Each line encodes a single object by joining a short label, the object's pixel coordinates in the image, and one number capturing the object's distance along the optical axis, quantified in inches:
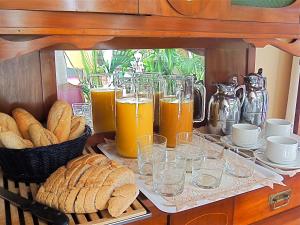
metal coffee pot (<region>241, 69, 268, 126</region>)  46.1
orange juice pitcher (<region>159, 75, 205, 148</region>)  38.9
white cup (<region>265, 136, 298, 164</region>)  34.9
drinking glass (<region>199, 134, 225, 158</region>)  36.0
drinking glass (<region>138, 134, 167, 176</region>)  33.0
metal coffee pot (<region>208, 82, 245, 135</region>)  43.9
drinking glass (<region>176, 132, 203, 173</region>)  33.7
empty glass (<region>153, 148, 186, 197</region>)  29.2
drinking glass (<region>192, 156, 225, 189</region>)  31.0
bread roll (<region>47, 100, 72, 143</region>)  32.4
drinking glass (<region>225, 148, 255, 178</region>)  33.4
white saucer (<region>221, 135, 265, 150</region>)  39.9
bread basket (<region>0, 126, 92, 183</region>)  28.5
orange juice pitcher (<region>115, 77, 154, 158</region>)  35.3
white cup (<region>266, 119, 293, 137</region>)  41.9
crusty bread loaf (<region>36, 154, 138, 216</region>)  24.7
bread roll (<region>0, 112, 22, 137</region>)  31.0
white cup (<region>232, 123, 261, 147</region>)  39.6
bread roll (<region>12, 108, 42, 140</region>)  32.2
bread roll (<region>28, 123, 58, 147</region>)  30.1
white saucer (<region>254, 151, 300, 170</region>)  34.7
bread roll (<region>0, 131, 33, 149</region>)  28.5
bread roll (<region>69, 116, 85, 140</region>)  33.0
